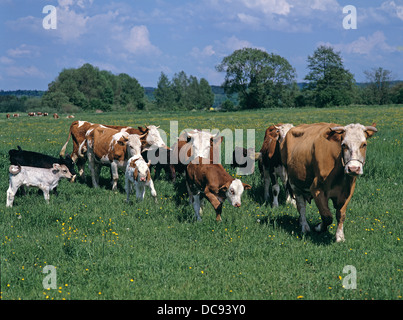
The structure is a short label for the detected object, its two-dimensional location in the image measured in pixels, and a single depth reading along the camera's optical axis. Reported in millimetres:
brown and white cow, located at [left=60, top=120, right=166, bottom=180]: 13383
